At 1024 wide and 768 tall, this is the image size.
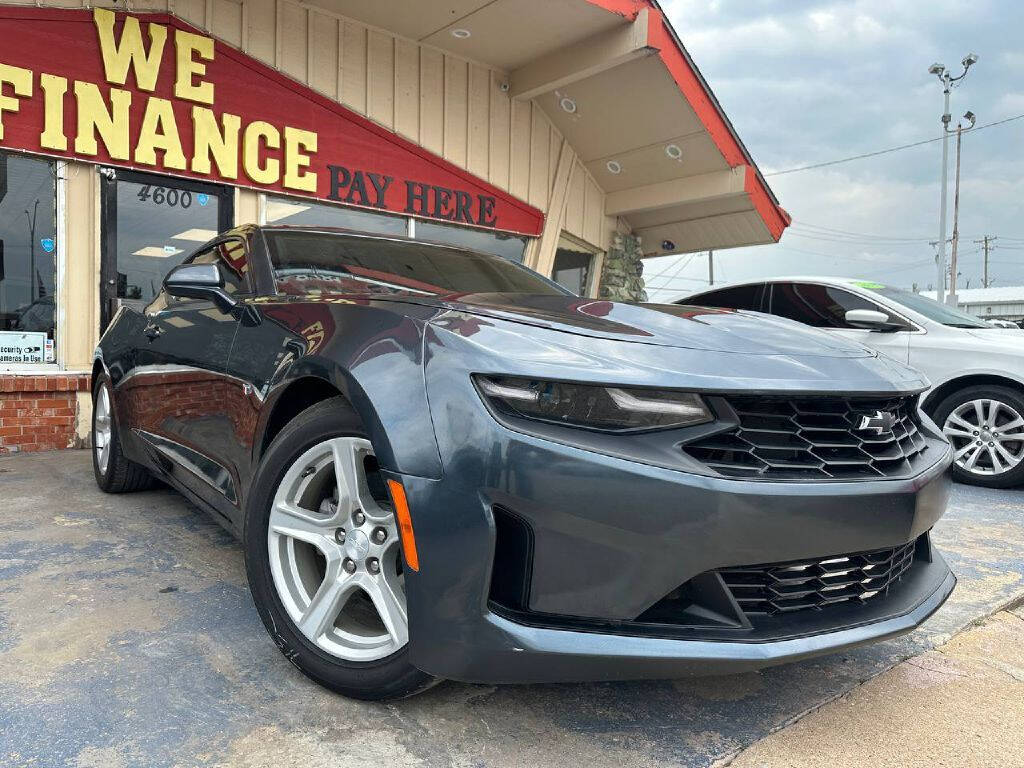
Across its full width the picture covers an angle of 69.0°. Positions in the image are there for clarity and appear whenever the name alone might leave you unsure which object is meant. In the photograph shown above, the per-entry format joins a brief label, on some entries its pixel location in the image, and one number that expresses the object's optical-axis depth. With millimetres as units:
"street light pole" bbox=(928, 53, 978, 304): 23062
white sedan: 4777
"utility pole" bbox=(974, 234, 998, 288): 66231
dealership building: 5387
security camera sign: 5379
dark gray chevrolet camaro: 1481
